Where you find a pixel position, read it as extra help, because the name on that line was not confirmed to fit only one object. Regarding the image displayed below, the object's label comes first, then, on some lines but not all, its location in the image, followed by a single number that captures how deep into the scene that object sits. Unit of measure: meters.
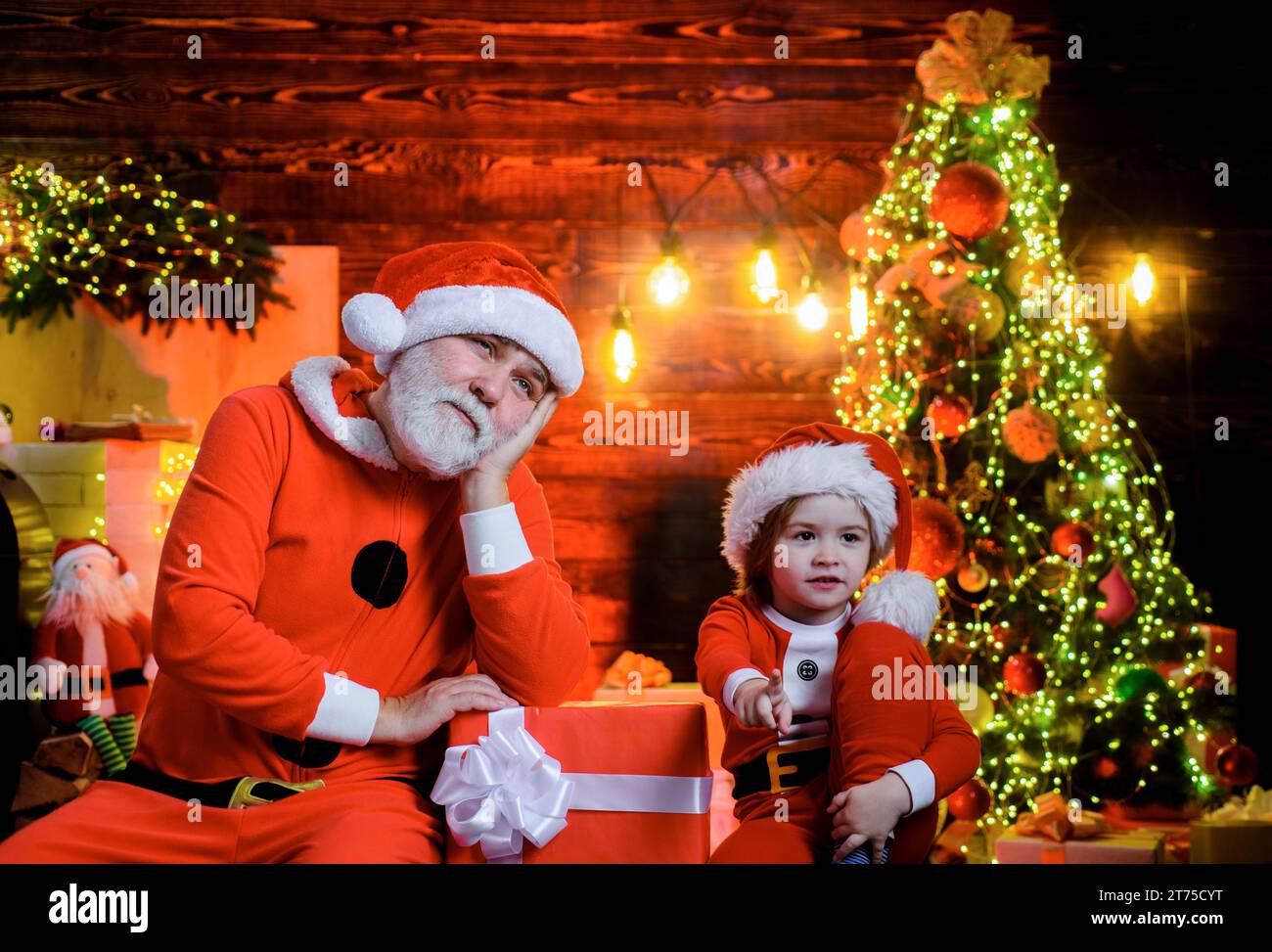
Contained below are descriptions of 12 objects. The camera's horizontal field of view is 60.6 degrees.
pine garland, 3.83
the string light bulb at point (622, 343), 3.98
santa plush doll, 3.12
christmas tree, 3.04
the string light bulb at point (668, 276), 3.97
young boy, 1.58
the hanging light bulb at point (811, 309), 3.94
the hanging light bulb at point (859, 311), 3.47
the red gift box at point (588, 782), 1.50
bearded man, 1.48
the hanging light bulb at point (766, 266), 3.91
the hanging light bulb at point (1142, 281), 3.87
